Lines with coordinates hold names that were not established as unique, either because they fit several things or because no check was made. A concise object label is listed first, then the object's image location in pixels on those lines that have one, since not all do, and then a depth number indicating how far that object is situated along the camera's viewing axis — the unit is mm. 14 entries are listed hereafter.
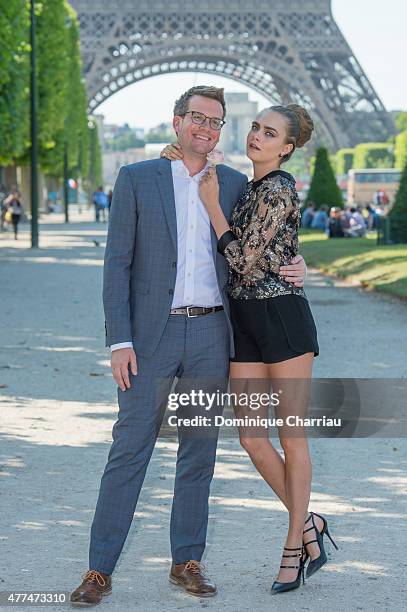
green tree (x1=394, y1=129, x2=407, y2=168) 91688
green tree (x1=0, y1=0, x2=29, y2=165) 31391
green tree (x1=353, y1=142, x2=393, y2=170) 99062
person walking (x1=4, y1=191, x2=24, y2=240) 41375
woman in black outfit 5012
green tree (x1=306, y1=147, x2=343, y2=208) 47969
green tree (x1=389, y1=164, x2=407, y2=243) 31812
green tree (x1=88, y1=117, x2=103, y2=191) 106475
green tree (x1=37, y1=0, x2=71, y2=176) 48875
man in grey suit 5051
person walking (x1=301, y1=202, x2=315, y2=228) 48250
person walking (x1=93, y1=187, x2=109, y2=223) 66188
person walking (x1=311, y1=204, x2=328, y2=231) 45681
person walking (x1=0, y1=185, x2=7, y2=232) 49219
